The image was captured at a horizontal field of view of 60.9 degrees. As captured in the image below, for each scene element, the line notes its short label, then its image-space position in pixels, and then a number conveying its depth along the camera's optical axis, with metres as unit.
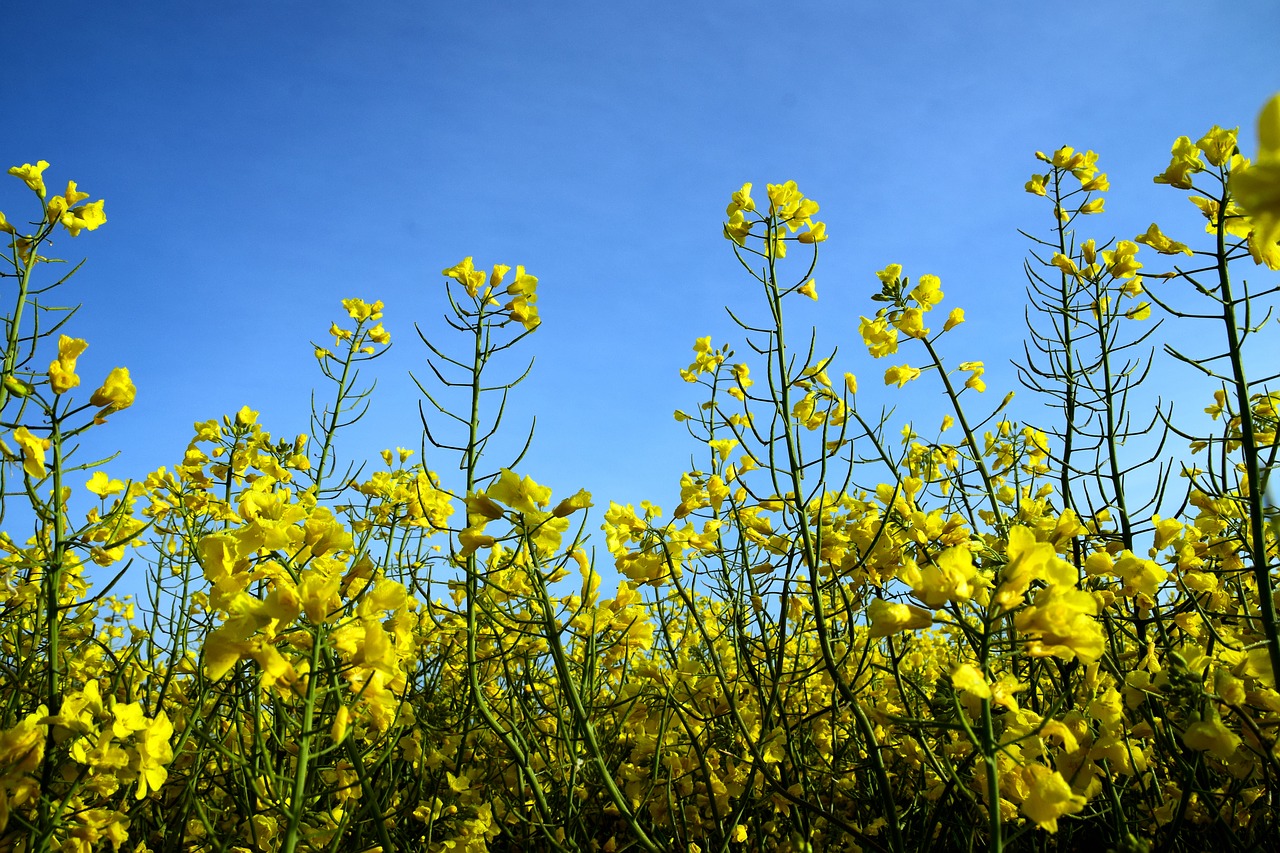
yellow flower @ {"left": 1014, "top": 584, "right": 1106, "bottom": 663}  0.35
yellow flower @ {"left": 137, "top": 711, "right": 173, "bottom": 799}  0.42
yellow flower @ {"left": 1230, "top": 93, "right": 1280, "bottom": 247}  0.17
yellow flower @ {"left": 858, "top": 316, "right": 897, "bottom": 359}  0.60
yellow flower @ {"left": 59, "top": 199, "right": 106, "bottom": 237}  0.53
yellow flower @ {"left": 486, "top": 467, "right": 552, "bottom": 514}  0.45
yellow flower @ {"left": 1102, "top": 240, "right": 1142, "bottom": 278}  0.63
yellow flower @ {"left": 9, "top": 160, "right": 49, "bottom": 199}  0.53
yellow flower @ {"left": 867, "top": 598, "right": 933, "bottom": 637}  0.36
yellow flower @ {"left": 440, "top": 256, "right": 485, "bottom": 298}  0.55
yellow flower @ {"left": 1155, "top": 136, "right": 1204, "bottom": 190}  0.48
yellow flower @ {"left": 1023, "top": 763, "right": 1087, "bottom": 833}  0.37
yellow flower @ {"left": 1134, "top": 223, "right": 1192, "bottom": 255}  0.51
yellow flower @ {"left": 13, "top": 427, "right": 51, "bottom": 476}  0.45
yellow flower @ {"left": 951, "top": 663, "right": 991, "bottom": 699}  0.34
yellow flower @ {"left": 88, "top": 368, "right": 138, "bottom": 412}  0.46
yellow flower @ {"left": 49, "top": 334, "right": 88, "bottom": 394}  0.45
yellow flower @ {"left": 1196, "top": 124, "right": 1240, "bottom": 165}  0.47
